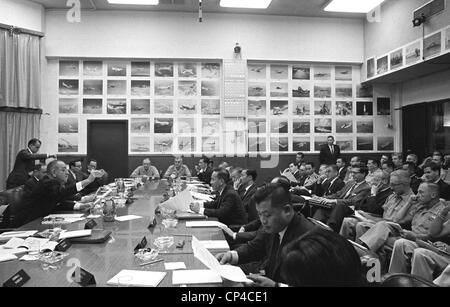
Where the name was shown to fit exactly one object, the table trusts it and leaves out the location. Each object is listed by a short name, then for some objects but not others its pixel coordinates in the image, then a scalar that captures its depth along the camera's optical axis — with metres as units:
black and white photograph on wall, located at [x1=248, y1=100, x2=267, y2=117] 9.29
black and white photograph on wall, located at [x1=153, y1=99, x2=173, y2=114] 9.11
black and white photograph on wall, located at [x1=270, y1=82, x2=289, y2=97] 9.34
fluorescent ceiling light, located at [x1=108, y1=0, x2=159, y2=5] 8.15
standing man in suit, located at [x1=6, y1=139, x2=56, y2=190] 5.81
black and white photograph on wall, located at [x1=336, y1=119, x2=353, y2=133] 9.50
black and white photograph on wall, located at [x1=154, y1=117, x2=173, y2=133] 9.10
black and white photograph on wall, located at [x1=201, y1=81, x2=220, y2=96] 9.21
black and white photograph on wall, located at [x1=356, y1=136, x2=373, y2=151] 9.53
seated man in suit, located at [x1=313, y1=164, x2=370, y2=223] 4.16
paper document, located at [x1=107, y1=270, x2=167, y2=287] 1.54
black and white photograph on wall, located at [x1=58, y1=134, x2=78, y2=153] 8.88
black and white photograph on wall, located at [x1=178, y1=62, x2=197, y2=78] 9.13
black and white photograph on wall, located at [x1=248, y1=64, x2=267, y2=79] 9.32
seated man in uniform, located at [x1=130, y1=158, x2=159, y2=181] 7.82
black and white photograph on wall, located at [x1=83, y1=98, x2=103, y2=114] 8.95
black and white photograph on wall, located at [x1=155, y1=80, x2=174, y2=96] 9.09
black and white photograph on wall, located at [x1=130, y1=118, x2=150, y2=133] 9.06
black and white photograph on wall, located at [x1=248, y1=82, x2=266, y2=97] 9.32
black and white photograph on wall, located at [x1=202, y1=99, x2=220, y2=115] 9.20
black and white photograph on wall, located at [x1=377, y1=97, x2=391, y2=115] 9.55
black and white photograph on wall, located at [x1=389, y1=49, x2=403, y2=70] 7.62
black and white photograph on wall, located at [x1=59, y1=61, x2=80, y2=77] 8.88
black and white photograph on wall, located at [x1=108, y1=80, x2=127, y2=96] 9.01
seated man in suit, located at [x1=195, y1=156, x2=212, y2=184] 7.19
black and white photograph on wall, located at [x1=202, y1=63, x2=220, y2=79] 9.22
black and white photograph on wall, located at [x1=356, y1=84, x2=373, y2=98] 9.53
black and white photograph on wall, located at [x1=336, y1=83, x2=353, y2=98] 9.48
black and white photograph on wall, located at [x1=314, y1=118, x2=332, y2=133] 9.46
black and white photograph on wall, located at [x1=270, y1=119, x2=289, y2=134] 9.32
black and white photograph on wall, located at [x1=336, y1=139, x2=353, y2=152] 9.50
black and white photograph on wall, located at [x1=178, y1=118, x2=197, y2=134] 9.15
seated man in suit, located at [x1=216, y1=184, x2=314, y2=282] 1.82
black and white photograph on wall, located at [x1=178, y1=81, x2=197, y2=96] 9.13
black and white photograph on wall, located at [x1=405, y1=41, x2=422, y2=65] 7.02
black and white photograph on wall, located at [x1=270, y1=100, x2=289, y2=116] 9.35
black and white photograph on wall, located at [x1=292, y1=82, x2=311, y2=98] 9.41
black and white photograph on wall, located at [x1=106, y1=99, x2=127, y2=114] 9.02
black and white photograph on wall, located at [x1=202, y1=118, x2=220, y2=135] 9.16
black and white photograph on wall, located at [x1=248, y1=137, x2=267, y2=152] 9.13
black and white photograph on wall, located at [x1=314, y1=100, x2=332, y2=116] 9.46
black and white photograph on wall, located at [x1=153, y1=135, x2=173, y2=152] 9.09
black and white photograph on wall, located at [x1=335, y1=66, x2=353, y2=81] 9.50
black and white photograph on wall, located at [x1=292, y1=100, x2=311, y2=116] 9.41
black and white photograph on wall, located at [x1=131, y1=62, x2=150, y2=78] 9.04
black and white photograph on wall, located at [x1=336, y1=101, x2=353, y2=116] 9.50
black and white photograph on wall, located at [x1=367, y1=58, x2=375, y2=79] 8.88
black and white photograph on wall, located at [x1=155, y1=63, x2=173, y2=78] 9.09
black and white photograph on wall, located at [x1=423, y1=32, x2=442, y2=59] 6.45
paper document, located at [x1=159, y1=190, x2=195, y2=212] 2.97
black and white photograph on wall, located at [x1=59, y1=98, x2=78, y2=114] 8.87
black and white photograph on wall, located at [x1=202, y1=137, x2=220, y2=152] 9.07
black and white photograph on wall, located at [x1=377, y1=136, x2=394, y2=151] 9.55
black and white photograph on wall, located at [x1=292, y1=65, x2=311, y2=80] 9.43
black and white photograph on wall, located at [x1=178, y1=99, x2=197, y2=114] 9.16
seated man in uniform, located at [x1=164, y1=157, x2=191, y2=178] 7.91
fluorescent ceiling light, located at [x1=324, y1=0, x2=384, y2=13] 8.18
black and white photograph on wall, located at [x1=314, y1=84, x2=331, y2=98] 9.43
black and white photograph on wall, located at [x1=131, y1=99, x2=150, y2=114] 9.07
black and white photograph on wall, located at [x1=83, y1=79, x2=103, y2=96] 8.93
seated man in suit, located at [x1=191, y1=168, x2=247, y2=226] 3.33
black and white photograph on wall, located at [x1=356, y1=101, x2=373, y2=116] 9.54
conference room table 1.66
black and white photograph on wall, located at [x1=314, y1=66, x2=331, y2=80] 9.46
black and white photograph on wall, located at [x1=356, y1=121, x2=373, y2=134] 9.54
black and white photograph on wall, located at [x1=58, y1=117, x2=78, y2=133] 8.87
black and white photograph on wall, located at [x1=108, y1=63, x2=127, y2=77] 8.99
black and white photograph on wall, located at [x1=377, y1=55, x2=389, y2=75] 8.27
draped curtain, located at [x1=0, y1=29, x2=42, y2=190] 7.58
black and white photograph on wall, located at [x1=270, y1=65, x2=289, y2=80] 9.38
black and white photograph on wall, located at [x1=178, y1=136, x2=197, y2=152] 9.08
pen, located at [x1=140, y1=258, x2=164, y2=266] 1.84
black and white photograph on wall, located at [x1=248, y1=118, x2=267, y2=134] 9.24
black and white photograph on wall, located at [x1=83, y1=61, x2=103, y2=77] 8.93
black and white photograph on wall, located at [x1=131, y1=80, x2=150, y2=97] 9.05
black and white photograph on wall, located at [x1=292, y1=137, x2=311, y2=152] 9.39
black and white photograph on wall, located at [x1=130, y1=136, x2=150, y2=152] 9.07
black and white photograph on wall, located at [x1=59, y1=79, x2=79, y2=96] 8.86
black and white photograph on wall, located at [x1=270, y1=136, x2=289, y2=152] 9.26
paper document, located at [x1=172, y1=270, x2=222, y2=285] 1.57
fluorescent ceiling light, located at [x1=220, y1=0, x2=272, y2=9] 8.35
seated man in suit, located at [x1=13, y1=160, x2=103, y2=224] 3.52
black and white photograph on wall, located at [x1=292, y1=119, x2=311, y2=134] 9.40
